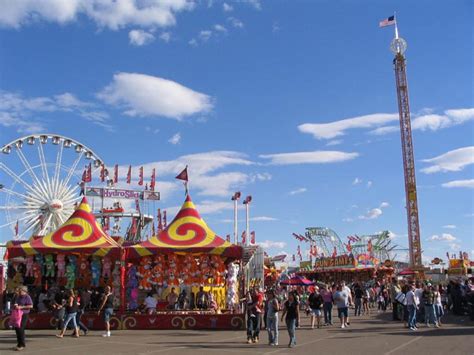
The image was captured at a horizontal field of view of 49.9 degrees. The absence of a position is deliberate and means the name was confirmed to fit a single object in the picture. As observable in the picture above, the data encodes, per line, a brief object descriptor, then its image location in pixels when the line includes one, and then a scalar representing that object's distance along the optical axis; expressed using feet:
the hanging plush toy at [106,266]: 56.13
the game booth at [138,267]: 53.88
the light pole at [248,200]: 116.26
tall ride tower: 196.34
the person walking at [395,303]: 60.50
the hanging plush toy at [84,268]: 58.13
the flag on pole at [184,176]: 65.98
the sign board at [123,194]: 134.51
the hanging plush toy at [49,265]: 57.21
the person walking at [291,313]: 38.19
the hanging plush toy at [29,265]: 56.85
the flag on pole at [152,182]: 146.20
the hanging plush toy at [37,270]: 57.47
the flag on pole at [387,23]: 192.08
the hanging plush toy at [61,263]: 56.65
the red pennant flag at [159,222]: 159.22
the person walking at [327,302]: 55.54
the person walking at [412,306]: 49.16
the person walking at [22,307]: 36.58
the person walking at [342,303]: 53.08
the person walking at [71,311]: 44.98
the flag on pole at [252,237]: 132.38
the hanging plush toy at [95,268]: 57.77
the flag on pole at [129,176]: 141.96
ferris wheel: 126.82
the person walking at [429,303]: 50.55
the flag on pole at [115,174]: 138.10
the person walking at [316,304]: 52.60
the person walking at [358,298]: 72.90
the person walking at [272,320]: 39.34
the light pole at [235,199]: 116.67
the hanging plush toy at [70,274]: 57.82
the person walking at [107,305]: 46.56
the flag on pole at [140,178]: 144.24
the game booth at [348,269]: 169.27
